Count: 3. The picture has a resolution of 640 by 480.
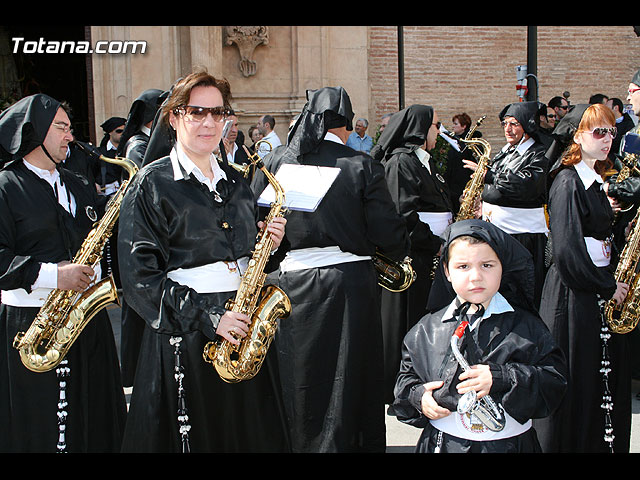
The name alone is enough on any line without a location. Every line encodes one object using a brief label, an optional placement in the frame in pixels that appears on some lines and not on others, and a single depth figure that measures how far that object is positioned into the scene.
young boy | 2.65
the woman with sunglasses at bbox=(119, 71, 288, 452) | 2.90
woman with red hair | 4.05
